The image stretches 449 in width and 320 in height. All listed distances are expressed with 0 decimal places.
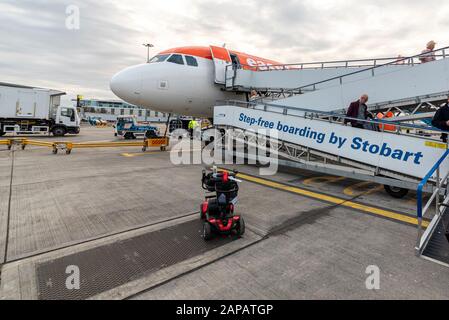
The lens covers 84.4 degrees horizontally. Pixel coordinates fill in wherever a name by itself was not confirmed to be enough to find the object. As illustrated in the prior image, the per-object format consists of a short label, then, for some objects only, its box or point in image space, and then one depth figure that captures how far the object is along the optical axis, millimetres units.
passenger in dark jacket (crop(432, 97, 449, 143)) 5816
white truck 20031
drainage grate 2775
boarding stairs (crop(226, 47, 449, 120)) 6770
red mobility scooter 3934
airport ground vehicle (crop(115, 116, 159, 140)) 23625
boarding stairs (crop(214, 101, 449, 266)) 4059
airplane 10477
